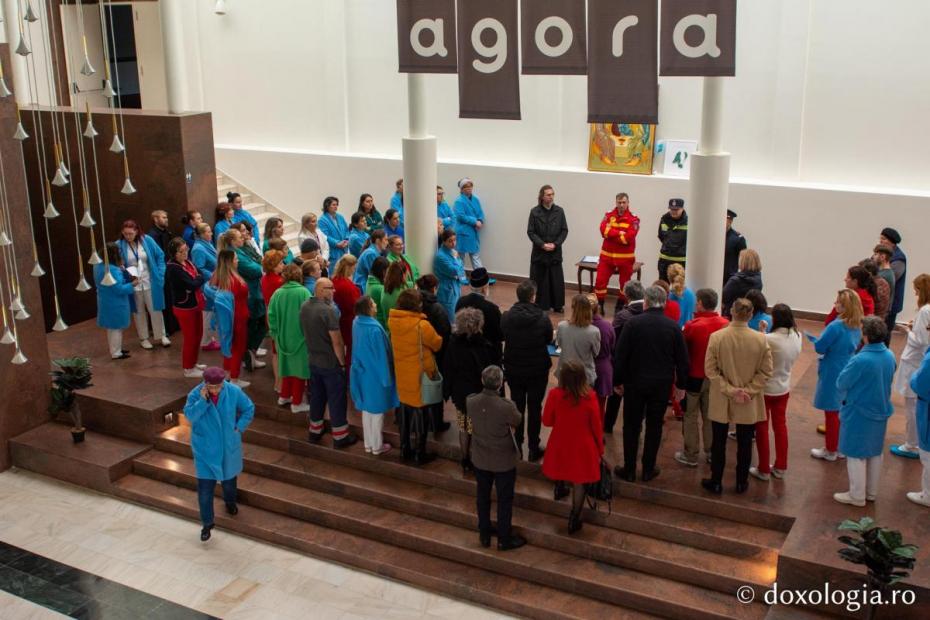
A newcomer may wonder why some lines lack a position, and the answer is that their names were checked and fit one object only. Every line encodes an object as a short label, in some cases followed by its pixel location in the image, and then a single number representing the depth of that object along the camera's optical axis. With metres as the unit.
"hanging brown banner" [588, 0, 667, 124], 8.18
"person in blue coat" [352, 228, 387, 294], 10.30
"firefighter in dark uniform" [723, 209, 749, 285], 10.84
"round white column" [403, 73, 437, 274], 10.22
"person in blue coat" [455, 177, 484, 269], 14.04
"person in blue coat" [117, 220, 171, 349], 10.94
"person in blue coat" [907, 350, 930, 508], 7.02
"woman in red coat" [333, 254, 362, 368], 9.27
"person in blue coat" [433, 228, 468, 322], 10.44
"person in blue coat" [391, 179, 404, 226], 13.11
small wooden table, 12.46
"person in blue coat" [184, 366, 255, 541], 7.85
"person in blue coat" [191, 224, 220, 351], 10.86
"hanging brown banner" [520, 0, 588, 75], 8.44
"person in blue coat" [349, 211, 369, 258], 11.98
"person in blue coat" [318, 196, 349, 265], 12.60
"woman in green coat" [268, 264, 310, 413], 8.97
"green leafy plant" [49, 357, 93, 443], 9.72
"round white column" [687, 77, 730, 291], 8.95
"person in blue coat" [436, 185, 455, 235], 13.36
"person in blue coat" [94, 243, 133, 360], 10.72
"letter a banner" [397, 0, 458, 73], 9.20
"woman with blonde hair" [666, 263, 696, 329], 8.67
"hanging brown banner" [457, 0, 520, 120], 8.81
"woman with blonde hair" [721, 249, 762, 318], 8.93
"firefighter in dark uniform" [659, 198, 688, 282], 11.17
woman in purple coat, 7.92
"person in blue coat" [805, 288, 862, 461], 7.72
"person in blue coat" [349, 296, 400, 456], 8.29
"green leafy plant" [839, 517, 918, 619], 5.98
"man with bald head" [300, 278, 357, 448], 8.54
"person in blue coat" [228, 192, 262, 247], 12.56
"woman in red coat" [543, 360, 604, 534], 6.98
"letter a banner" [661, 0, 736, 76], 7.90
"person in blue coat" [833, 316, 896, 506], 7.06
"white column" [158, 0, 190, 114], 13.42
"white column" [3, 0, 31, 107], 13.73
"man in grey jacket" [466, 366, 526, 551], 7.07
